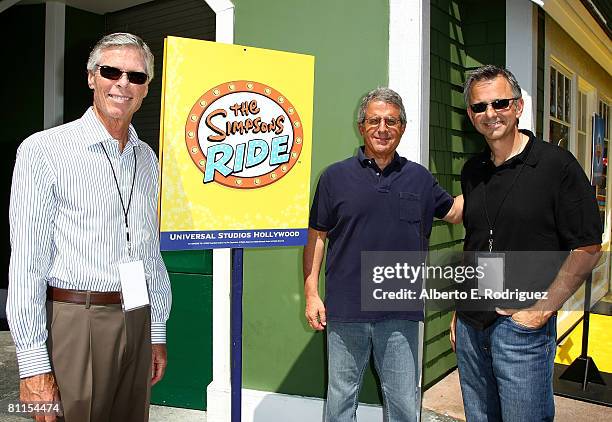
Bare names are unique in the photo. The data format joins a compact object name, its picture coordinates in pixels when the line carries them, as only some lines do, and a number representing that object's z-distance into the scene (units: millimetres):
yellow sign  2113
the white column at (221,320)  3760
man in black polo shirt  2107
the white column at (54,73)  6199
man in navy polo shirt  2475
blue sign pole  2338
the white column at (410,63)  3344
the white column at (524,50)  4168
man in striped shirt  1796
